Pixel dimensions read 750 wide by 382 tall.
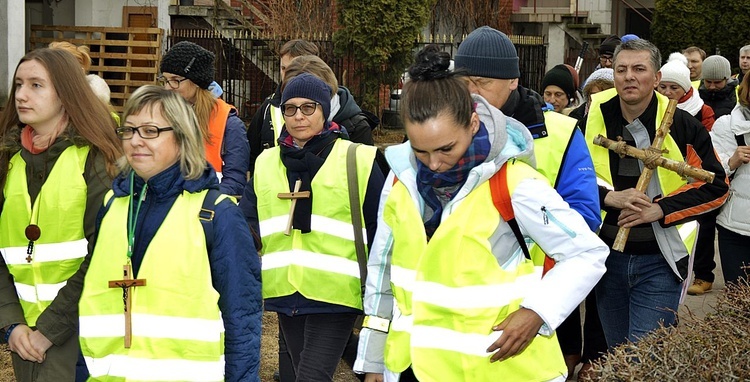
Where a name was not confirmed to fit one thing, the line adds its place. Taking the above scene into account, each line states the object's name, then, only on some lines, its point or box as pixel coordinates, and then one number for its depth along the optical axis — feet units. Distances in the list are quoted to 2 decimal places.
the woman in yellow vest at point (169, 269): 12.51
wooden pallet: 65.21
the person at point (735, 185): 25.17
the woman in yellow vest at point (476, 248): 11.57
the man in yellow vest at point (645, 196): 17.87
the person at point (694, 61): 40.57
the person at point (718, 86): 33.53
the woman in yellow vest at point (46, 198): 14.60
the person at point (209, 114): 20.77
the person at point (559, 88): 24.03
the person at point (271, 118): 22.17
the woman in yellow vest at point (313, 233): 16.69
